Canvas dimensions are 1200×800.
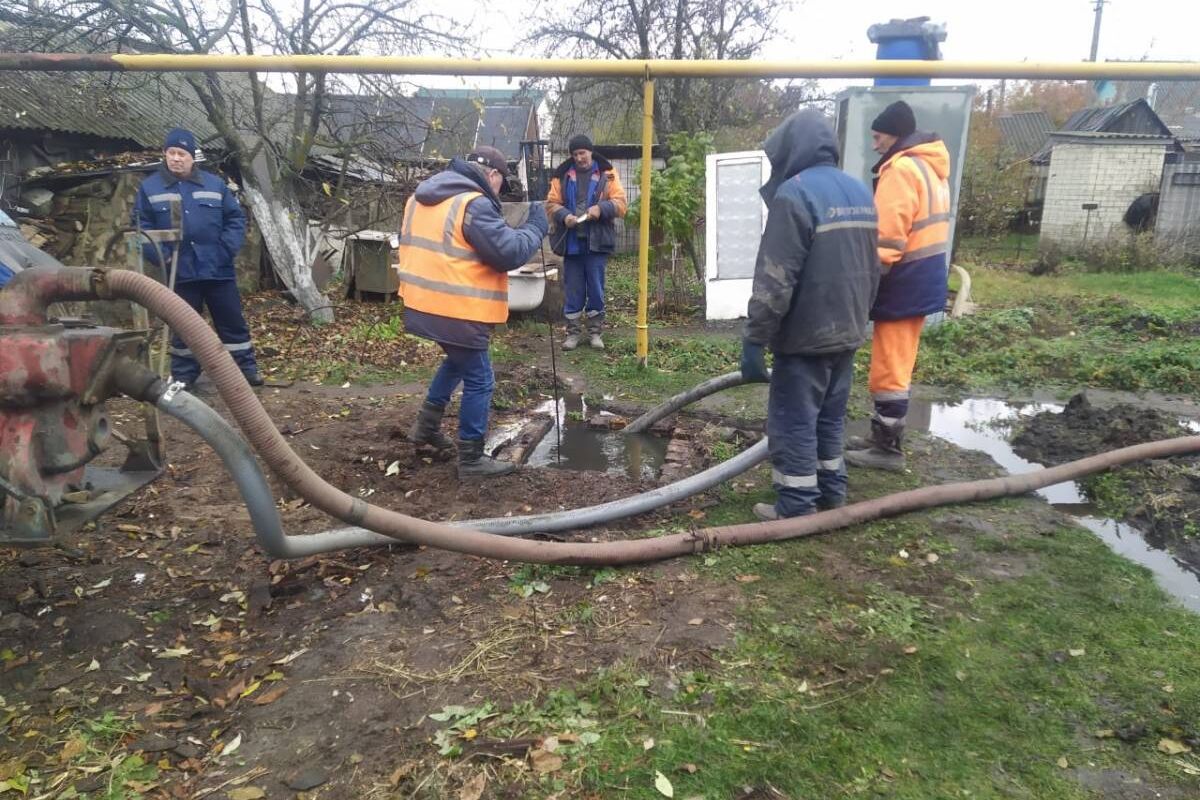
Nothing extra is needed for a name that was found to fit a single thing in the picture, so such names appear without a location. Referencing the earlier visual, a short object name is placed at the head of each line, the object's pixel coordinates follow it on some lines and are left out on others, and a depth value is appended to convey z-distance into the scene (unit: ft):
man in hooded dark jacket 11.29
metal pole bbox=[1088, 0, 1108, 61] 98.68
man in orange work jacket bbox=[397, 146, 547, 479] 13.12
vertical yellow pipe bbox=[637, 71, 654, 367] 19.08
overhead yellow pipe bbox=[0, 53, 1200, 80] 14.83
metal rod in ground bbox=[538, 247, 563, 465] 16.51
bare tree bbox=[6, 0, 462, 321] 27.61
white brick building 64.13
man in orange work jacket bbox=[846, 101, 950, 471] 13.41
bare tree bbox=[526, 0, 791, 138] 58.44
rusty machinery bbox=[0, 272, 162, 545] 8.00
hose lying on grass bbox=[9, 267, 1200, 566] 8.59
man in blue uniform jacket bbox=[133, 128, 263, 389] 19.06
